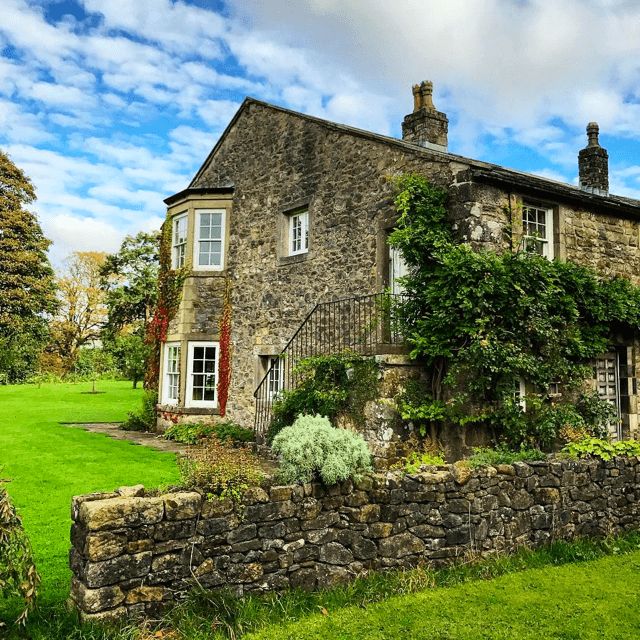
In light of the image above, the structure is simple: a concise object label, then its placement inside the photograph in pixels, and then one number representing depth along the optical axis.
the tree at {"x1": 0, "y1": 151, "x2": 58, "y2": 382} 33.41
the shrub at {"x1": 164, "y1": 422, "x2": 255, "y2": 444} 14.79
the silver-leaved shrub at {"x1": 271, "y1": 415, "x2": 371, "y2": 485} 6.24
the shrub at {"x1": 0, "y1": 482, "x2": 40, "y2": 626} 4.68
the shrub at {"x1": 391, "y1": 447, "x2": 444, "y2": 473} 7.63
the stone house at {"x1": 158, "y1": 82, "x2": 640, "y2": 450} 11.55
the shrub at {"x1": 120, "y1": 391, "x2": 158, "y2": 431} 17.52
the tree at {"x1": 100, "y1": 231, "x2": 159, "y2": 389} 31.83
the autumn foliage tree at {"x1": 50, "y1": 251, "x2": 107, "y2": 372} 40.72
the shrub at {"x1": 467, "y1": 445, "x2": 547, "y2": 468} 8.23
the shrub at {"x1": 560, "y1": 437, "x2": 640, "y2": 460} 8.30
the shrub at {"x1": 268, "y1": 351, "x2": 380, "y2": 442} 10.83
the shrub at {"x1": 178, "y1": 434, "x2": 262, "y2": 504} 5.72
